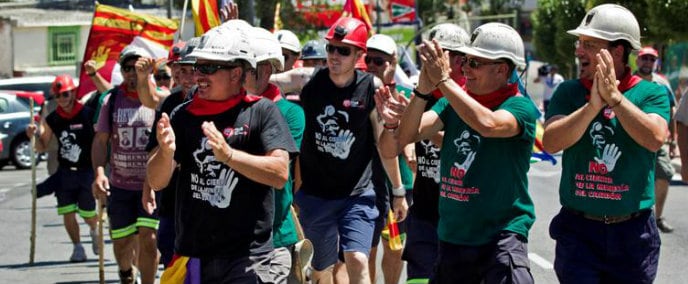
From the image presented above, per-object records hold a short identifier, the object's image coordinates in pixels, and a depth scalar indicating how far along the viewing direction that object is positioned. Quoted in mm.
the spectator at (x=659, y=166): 13602
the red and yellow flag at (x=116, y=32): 12739
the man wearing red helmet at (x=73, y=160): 12633
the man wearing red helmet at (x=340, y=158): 8594
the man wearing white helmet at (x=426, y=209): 7895
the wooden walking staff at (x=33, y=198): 12703
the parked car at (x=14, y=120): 25609
